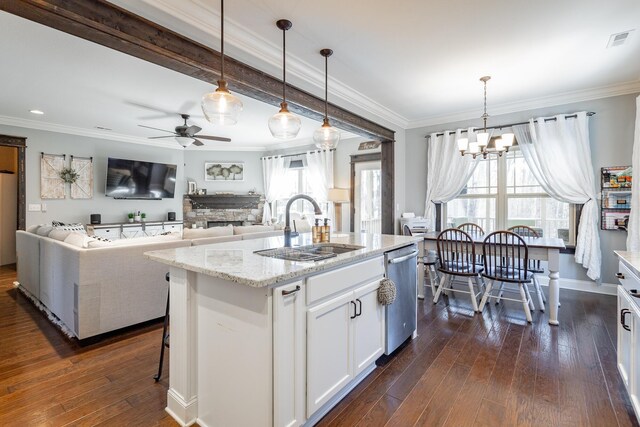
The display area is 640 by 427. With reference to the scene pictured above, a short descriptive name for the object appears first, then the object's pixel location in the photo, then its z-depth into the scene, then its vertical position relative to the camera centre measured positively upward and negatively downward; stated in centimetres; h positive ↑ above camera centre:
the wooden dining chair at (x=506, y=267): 314 -60
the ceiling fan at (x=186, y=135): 491 +129
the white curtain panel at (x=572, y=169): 406 +60
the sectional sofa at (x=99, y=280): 269 -65
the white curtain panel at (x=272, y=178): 761 +88
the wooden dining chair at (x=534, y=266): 337 -62
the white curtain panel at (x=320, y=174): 670 +87
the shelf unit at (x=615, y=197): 392 +21
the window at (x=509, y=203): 445 +16
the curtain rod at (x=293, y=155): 698 +141
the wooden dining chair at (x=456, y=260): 345 -57
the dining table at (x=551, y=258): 311 -47
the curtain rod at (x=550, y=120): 411 +133
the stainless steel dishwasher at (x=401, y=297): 242 -73
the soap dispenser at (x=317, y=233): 253 -17
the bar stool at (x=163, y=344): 210 -91
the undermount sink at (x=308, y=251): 197 -28
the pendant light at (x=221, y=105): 198 +71
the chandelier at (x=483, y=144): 360 +84
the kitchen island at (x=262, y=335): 144 -66
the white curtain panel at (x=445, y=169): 494 +72
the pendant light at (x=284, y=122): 246 +74
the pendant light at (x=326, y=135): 293 +75
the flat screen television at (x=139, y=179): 632 +72
